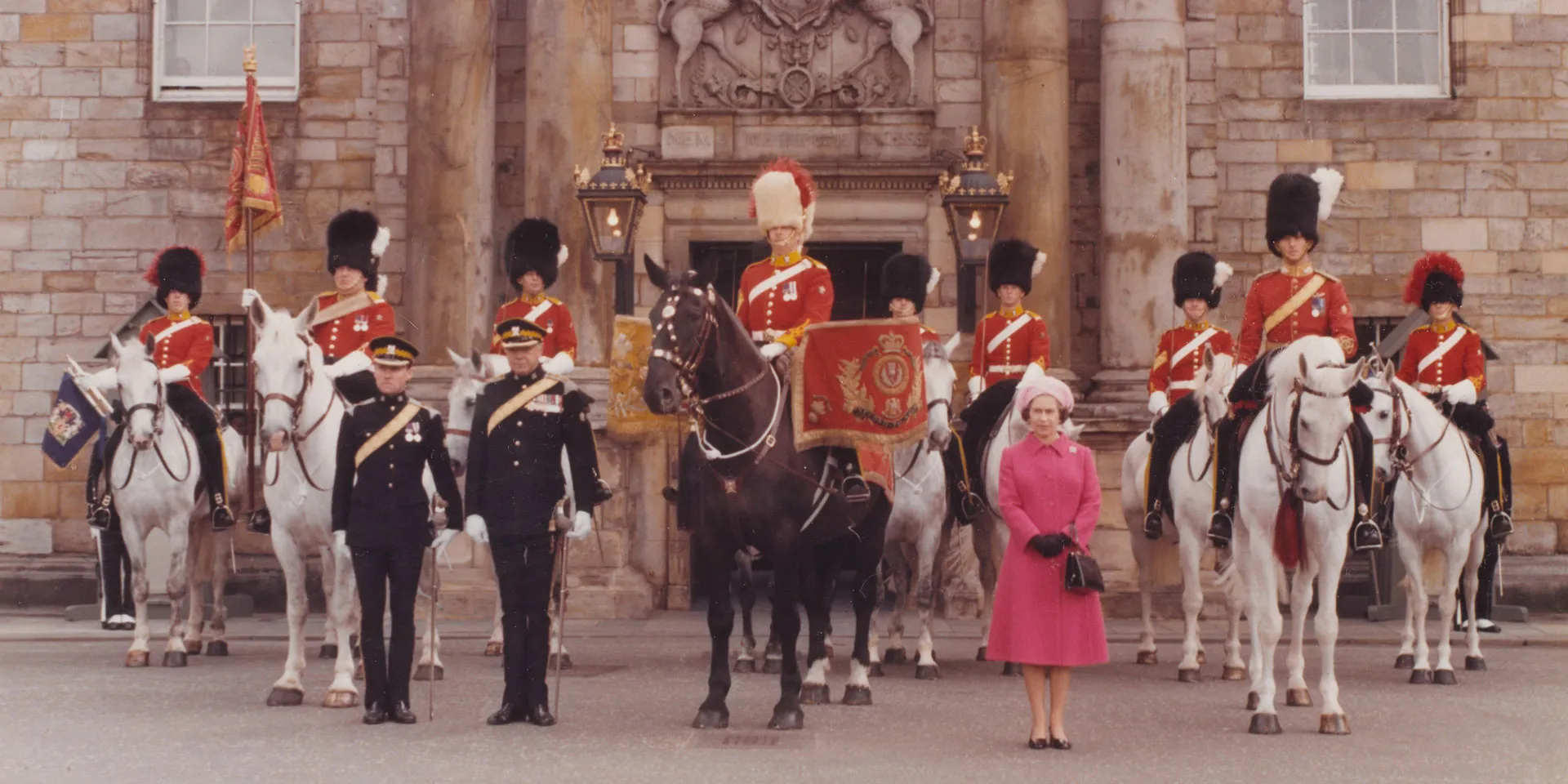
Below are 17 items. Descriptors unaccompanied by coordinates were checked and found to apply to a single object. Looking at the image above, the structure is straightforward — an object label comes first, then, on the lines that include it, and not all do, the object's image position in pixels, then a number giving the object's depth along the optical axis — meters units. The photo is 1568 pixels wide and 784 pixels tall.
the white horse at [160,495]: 14.83
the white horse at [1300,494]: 11.30
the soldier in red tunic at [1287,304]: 12.33
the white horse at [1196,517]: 13.12
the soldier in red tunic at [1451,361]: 15.38
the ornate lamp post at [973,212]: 17.16
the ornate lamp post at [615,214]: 17.27
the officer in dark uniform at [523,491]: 11.45
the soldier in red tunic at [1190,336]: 15.88
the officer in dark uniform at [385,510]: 11.51
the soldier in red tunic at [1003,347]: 15.38
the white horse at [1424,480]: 14.63
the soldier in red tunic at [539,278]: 15.66
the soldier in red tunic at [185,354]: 15.07
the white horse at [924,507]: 14.28
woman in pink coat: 10.48
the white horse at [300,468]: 12.31
